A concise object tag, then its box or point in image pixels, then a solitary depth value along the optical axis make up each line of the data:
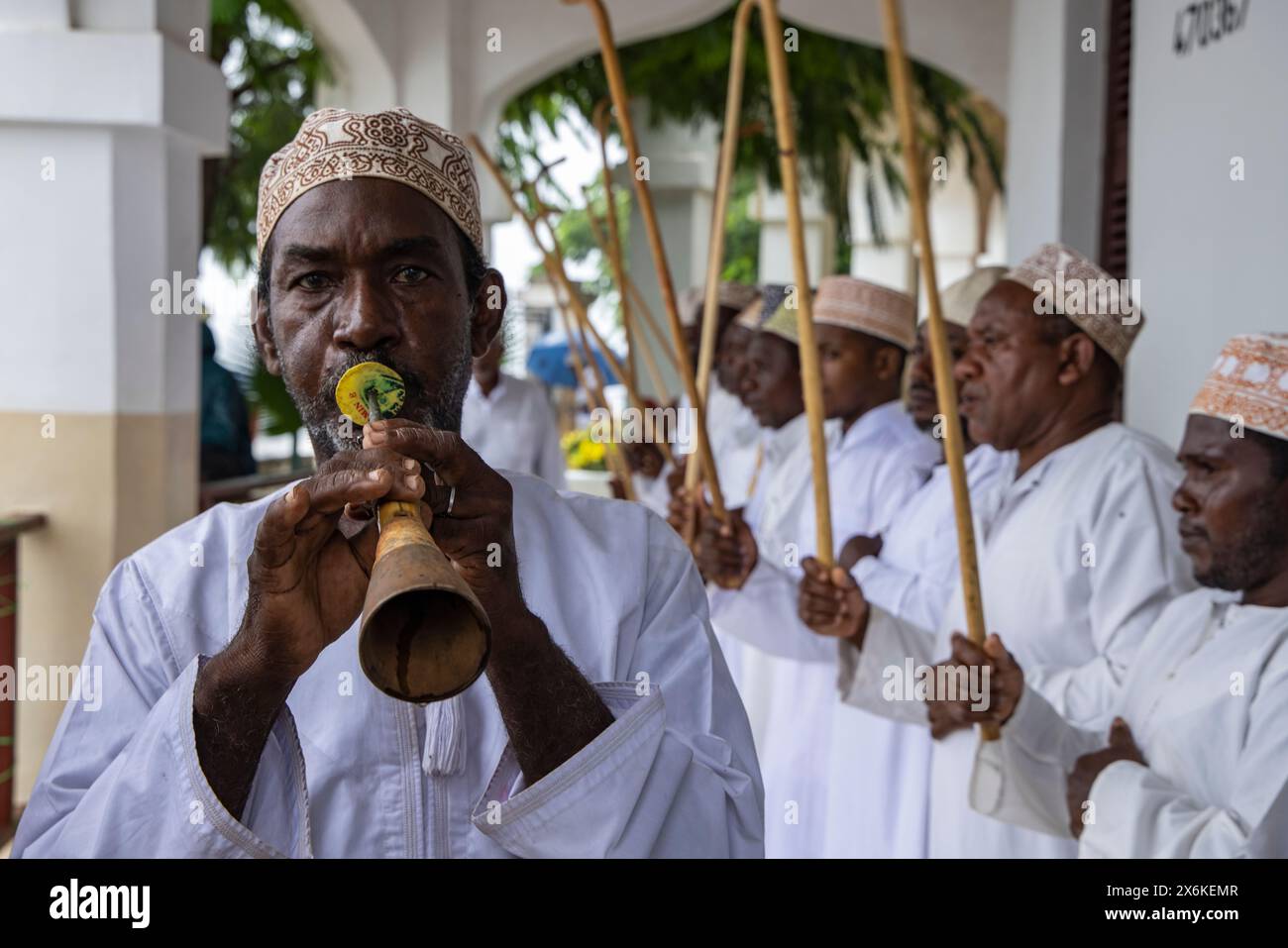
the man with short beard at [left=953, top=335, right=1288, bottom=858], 2.15
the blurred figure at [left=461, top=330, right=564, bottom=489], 7.61
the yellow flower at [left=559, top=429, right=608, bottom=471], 12.18
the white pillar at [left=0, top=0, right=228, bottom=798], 4.29
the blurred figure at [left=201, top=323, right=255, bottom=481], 6.38
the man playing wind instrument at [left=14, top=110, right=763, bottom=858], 1.41
